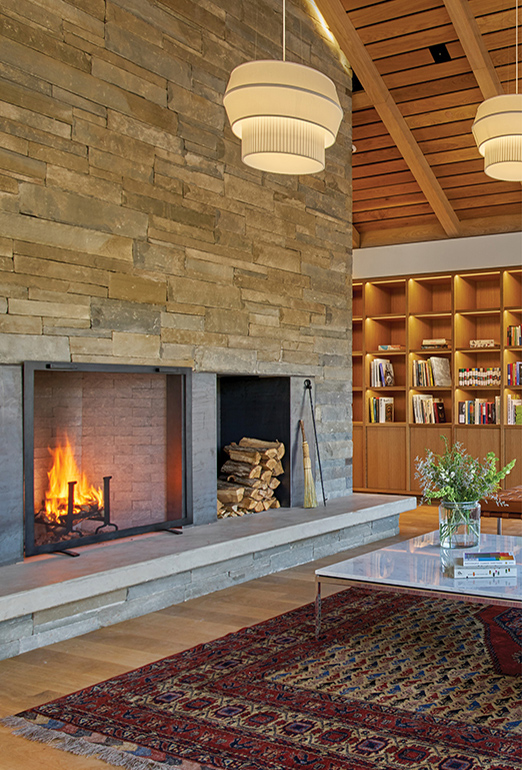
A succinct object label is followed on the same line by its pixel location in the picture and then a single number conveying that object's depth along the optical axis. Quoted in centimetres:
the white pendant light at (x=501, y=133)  415
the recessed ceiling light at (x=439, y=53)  609
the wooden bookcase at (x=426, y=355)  758
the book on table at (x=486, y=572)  317
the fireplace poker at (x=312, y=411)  565
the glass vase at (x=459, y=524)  367
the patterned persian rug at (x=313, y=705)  232
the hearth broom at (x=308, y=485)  549
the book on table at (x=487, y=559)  319
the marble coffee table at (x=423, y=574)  300
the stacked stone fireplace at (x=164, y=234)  366
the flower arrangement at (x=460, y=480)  362
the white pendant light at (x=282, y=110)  303
